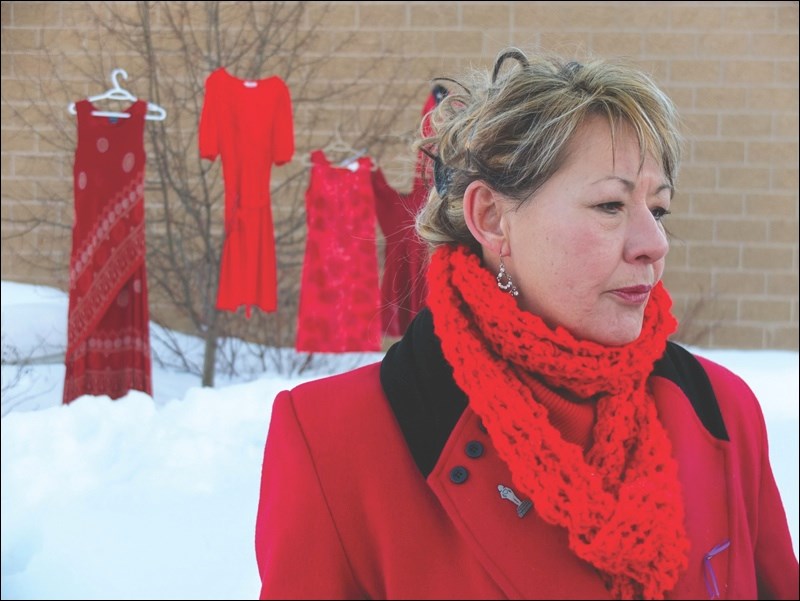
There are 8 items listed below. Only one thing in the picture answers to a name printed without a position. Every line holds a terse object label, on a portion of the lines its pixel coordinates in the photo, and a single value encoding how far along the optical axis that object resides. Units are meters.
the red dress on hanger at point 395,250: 5.06
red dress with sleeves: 5.16
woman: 1.59
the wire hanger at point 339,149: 6.55
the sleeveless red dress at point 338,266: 5.35
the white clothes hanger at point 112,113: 5.02
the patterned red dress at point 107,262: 5.04
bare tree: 6.59
